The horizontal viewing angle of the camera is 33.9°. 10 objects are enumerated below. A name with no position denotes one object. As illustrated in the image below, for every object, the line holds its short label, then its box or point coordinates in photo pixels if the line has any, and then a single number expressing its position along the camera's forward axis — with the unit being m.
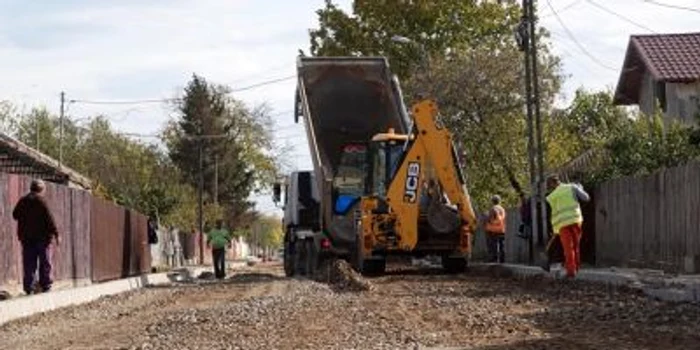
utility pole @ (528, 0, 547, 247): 27.33
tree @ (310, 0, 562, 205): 42.69
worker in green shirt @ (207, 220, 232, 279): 30.06
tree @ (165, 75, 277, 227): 80.38
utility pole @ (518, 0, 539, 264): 27.48
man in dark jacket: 15.56
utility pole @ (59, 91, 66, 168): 62.34
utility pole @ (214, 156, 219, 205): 78.61
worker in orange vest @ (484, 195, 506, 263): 27.80
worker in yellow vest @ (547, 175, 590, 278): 17.34
